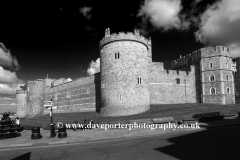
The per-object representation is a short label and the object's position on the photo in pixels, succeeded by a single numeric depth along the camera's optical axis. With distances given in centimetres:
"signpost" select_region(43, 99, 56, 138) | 1335
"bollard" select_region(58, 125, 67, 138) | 1295
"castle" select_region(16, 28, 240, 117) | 2694
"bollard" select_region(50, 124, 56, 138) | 1334
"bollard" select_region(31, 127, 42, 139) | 1295
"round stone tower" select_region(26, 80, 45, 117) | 5578
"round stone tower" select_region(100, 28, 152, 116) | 2641
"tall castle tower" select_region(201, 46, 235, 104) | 3631
